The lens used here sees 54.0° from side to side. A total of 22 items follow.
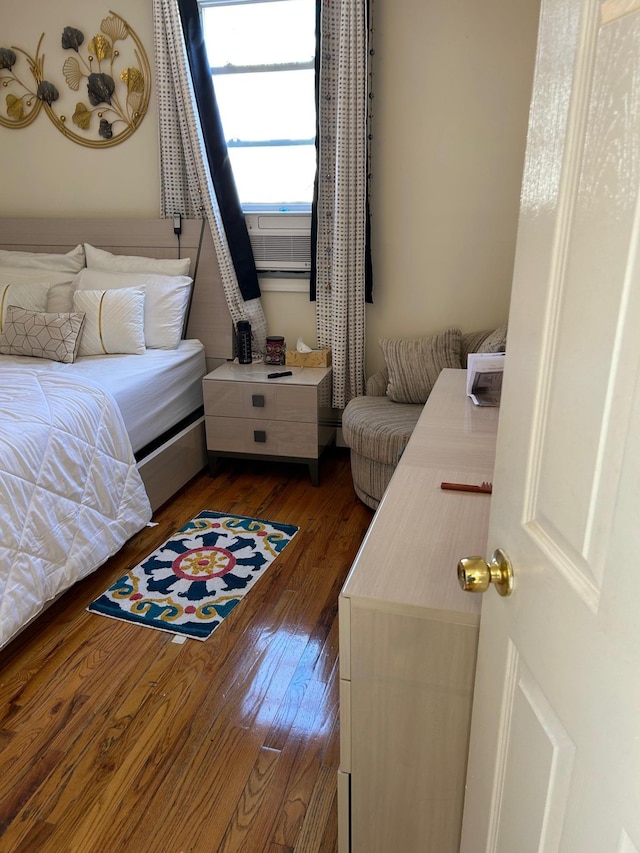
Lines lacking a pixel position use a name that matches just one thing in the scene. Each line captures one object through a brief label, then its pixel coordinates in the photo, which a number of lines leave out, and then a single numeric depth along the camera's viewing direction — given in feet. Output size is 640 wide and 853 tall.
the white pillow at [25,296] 10.02
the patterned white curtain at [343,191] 9.39
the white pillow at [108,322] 9.88
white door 1.74
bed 6.75
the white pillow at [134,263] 10.87
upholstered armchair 8.93
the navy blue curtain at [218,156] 10.05
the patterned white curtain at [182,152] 10.12
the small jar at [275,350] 10.93
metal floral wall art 10.71
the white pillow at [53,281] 10.43
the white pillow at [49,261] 11.14
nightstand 10.12
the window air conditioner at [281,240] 10.97
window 10.30
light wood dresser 3.60
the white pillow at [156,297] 10.44
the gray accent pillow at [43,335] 9.39
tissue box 10.91
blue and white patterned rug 7.29
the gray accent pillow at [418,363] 9.87
